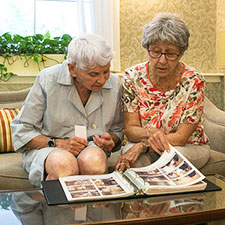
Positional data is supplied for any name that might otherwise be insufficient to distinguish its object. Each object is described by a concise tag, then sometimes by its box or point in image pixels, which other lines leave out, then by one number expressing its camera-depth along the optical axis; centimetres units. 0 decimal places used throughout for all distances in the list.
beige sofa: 225
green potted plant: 339
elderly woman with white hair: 195
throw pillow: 271
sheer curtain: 360
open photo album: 158
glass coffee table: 139
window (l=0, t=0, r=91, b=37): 362
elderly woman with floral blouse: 217
